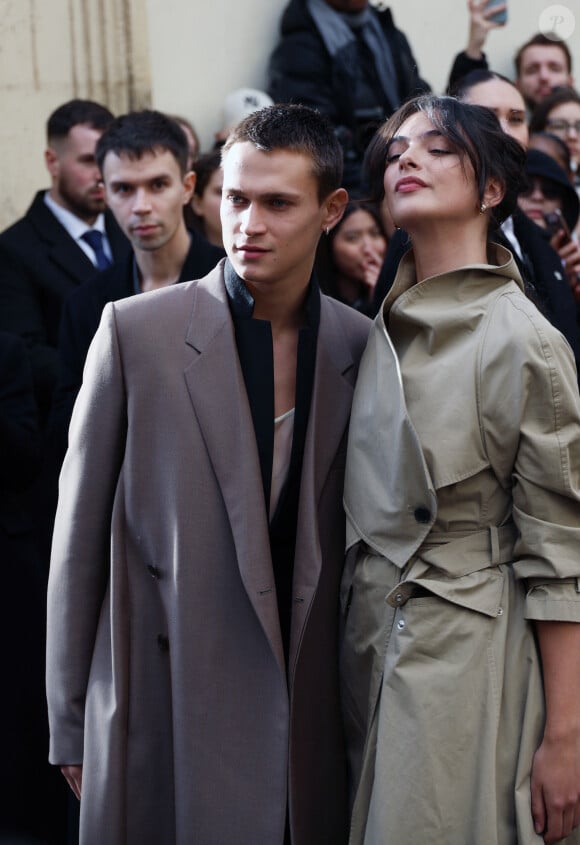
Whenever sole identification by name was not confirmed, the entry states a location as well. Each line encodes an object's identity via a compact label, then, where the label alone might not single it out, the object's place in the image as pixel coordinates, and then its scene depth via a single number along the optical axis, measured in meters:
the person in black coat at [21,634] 3.86
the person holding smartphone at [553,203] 5.09
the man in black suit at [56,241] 4.68
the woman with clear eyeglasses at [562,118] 6.93
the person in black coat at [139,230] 4.11
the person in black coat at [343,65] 6.50
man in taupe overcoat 2.77
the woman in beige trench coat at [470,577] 2.61
